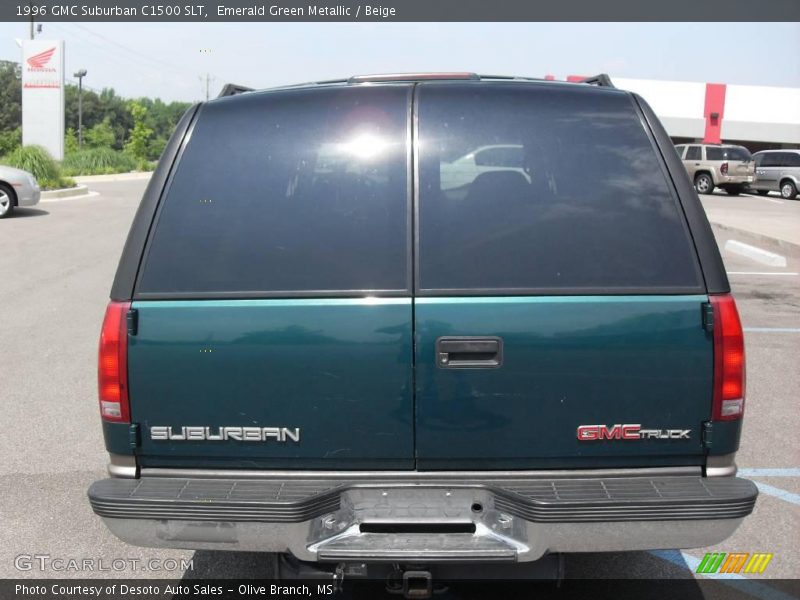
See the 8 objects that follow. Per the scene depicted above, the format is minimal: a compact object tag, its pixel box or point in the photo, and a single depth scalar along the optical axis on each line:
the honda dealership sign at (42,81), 36.12
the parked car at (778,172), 30.78
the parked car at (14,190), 19.02
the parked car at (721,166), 31.80
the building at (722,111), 49.41
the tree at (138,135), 73.56
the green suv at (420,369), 2.87
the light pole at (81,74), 60.59
